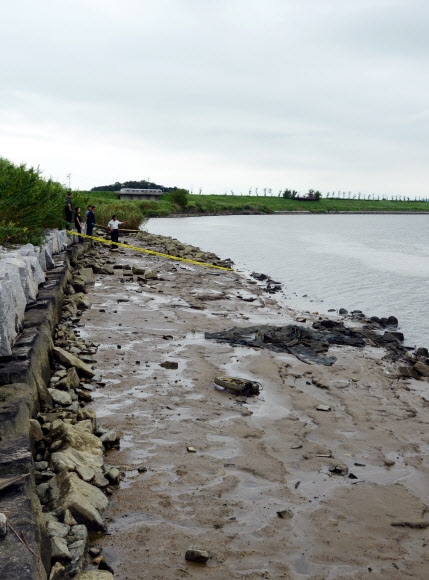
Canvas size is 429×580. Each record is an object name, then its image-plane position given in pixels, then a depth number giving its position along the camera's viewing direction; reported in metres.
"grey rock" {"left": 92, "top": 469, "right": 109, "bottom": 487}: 5.67
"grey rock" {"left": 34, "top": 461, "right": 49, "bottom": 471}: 5.62
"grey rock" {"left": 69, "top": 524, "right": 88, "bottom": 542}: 4.55
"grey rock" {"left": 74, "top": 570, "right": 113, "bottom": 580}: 4.12
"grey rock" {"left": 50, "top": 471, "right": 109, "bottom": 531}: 4.88
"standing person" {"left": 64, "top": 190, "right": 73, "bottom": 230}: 23.27
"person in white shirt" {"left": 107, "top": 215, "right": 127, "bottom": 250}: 28.00
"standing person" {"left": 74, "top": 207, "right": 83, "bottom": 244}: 25.58
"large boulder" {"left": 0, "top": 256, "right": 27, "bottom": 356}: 6.78
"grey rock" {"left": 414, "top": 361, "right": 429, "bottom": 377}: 11.17
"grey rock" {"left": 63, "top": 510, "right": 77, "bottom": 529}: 4.72
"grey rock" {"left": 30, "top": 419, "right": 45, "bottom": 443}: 5.96
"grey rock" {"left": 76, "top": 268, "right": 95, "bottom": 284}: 18.15
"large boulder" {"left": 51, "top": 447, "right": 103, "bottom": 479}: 5.54
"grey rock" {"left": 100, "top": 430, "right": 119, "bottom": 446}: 6.73
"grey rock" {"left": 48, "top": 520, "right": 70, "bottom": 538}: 4.51
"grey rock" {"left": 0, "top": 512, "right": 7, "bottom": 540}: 3.60
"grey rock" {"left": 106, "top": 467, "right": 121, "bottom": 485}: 5.87
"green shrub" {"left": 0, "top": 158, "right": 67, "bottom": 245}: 13.50
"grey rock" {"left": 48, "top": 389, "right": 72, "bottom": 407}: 7.39
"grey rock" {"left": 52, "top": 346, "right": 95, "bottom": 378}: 8.80
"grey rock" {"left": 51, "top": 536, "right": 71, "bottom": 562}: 4.23
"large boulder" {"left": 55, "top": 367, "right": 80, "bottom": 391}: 7.91
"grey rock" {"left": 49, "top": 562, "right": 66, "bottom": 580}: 4.03
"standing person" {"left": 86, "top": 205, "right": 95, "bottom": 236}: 27.00
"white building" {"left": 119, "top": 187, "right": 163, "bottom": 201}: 100.88
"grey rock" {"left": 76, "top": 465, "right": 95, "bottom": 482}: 5.55
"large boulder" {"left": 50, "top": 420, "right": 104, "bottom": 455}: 6.10
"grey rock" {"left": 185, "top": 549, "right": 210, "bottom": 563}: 4.74
